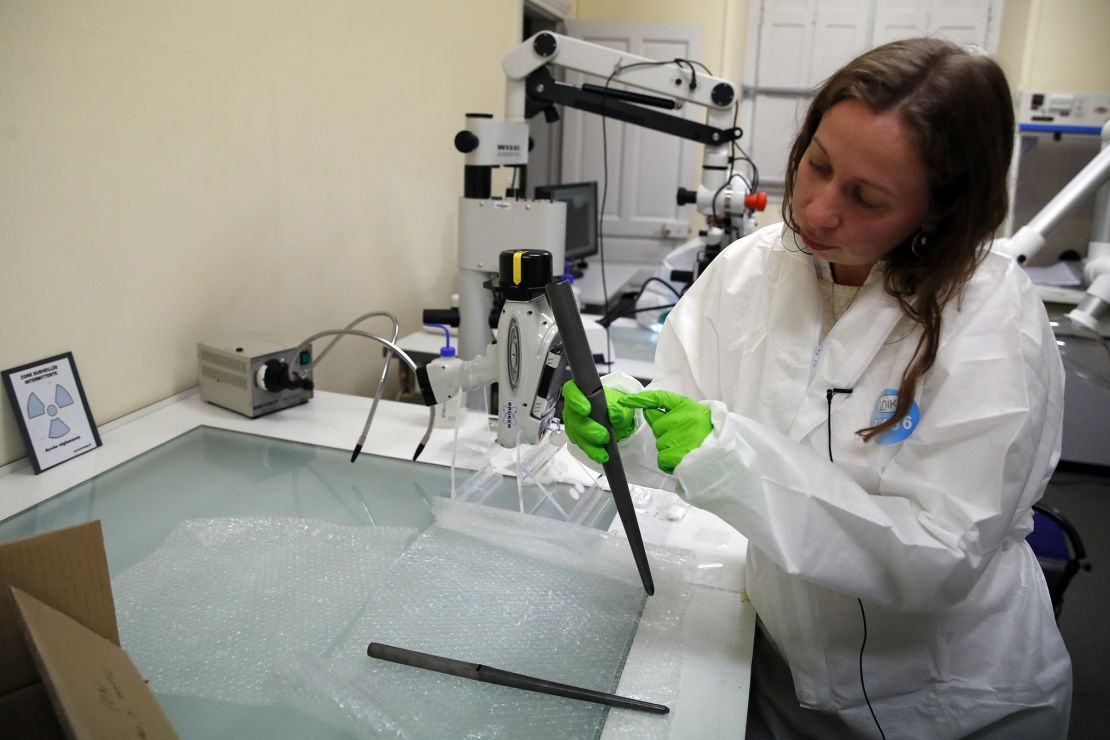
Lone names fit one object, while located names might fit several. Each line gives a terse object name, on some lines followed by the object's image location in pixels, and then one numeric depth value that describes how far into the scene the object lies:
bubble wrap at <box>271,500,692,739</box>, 0.78
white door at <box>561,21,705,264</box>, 4.14
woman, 0.81
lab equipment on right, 2.11
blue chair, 1.49
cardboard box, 0.59
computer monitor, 3.03
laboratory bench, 0.79
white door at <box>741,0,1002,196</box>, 4.45
